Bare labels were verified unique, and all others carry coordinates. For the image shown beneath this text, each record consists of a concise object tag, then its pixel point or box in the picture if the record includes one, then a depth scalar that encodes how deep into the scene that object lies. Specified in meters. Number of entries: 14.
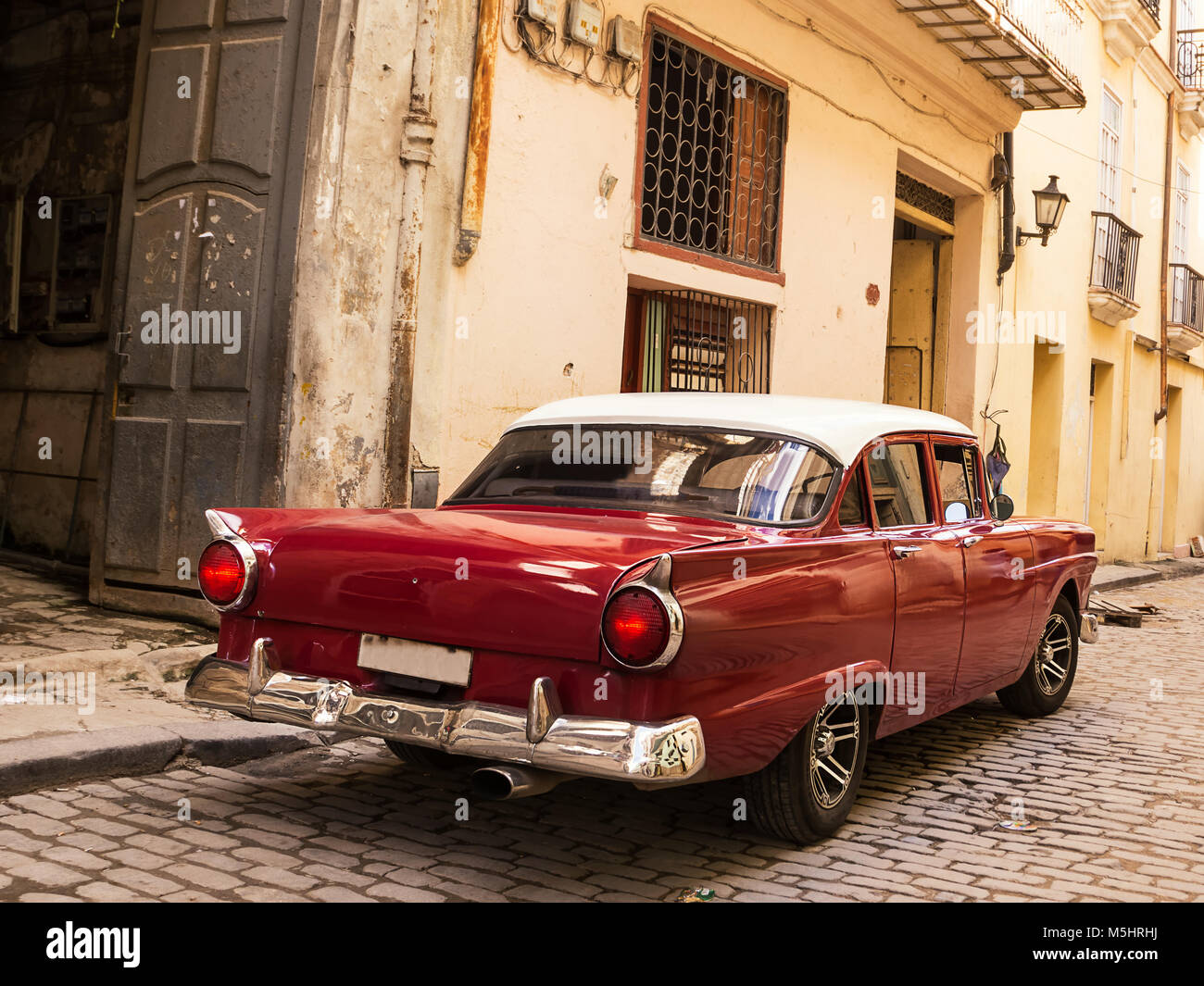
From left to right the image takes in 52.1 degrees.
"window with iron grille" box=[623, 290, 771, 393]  9.17
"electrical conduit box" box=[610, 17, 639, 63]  8.11
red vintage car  3.27
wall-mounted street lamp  14.70
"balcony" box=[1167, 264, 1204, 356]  20.92
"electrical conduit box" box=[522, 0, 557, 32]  7.35
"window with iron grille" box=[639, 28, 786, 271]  8.91
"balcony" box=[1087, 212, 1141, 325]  17.17
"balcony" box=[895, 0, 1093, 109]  11.25
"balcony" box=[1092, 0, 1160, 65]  16.78
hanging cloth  13.16
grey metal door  6.39
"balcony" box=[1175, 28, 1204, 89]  21.14
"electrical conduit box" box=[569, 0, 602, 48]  7.73
